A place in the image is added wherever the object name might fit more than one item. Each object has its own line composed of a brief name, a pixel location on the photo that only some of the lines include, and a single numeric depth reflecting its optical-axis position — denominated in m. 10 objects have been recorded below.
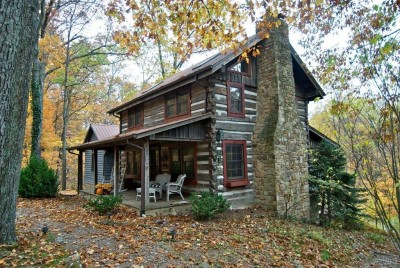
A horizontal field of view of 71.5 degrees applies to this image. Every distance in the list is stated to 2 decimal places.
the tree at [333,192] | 11.63
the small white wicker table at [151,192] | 10.20
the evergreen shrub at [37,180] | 12.20
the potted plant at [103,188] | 13.06
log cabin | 10.52
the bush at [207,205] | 8.59
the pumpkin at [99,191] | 13.01
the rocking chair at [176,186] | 10.50
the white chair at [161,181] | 11.18
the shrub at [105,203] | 8.77
